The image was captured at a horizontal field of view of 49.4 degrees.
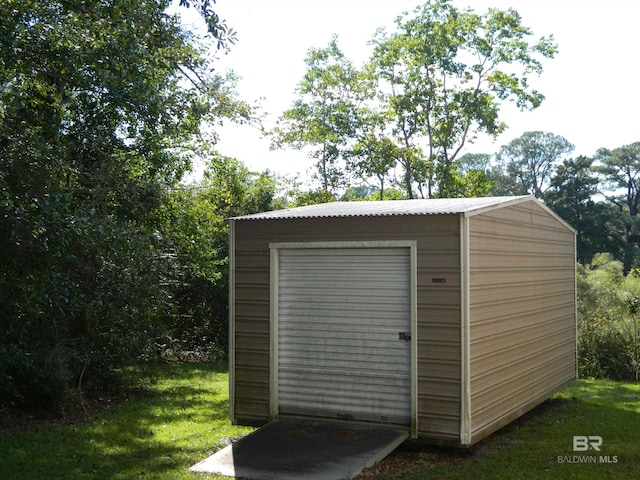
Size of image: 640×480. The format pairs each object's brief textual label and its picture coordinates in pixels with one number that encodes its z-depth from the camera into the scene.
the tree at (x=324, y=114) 24.38
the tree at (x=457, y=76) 24.39
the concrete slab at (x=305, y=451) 5.86
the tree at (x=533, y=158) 45.78
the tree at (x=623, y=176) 41.75
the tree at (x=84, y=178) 7.26
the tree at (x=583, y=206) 38.44
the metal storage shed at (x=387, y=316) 6.64
